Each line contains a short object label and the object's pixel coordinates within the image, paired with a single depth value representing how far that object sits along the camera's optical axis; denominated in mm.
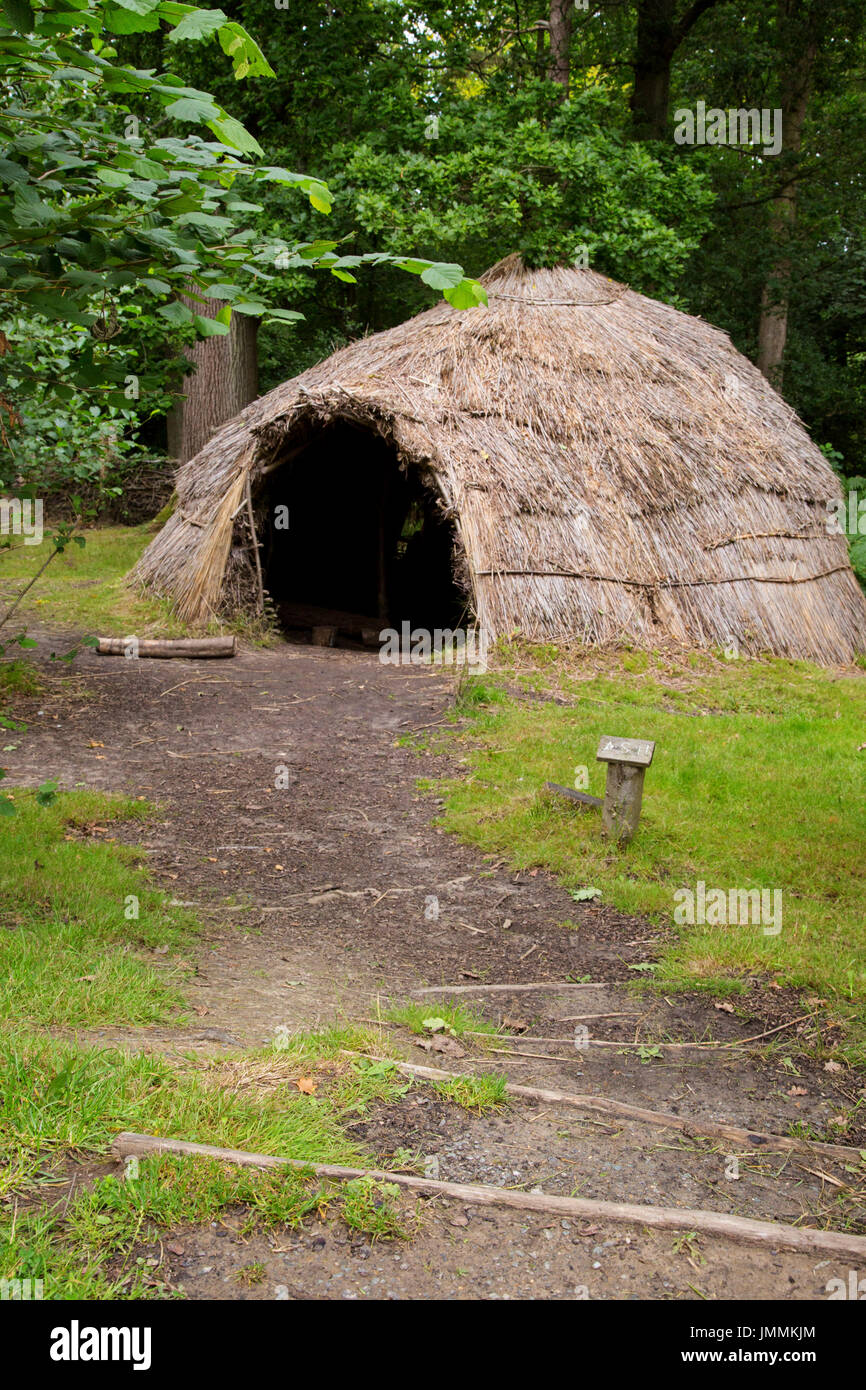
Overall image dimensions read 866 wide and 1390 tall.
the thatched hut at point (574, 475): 10438
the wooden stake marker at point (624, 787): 5984
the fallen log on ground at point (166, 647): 10195
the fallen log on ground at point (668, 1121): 3324
